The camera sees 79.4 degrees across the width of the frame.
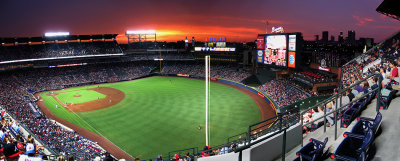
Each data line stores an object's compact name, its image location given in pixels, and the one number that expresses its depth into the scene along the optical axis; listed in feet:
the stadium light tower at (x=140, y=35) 252.21
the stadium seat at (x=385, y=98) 25.17
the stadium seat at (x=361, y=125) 18.78
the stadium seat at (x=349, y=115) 25.00
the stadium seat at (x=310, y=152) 18.20
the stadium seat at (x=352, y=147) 15.92
